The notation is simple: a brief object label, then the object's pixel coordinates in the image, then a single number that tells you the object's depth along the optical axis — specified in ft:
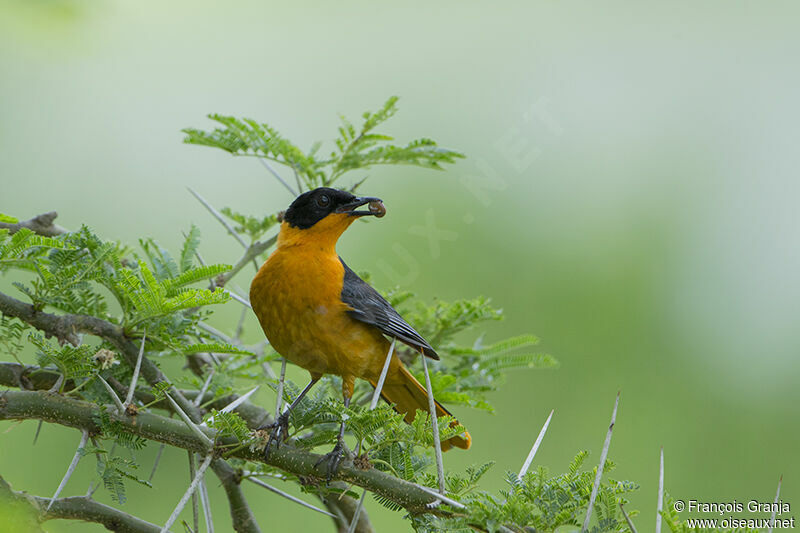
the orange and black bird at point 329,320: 23.04
